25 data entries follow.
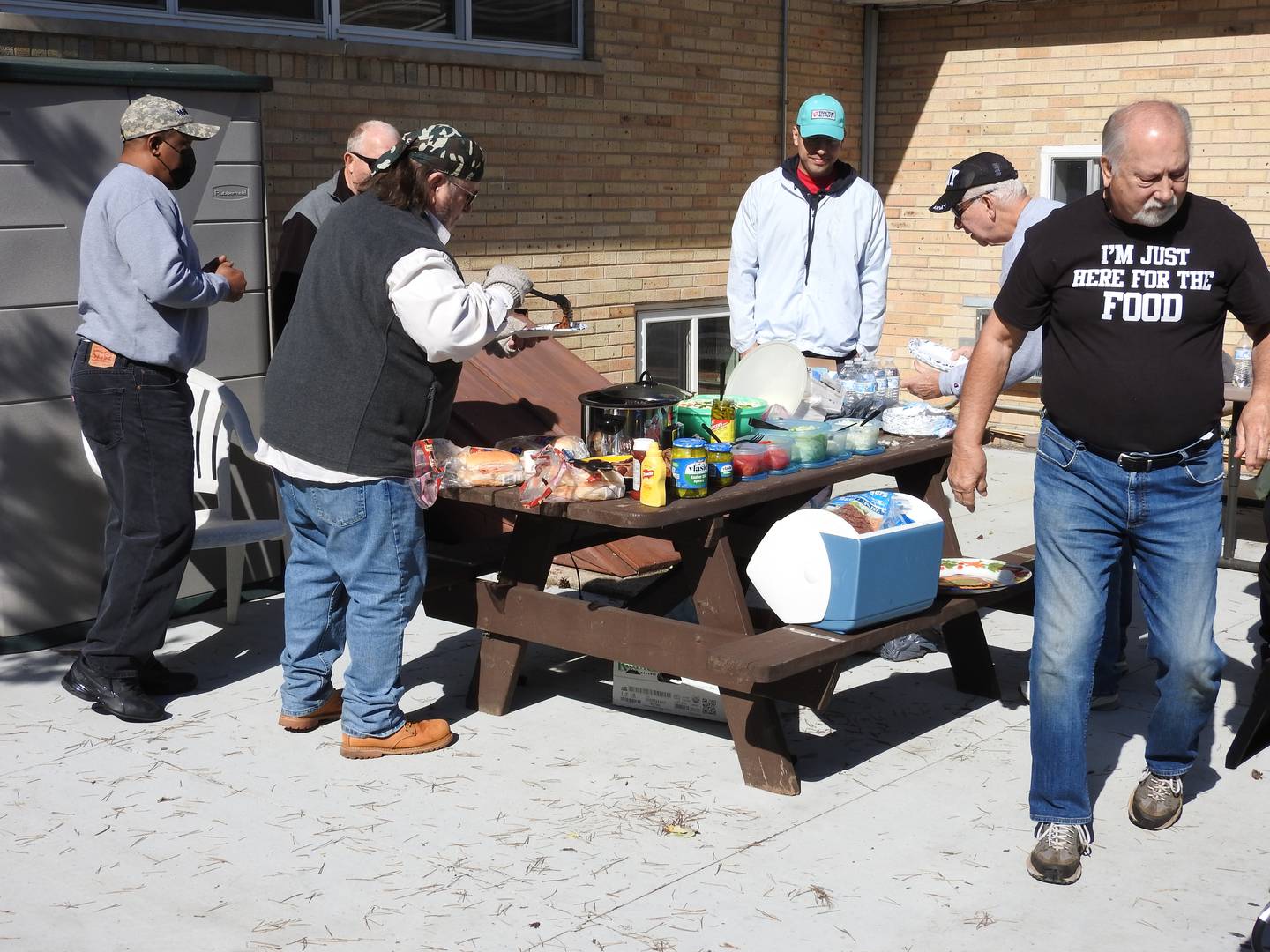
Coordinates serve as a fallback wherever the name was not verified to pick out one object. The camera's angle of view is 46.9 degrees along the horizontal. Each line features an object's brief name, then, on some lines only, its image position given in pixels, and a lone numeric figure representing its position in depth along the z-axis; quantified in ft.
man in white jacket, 20.98
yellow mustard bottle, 14.30
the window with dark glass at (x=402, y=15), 24.75
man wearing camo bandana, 14.44
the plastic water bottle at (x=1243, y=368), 24.72
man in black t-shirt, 12.44
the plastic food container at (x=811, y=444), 16.07
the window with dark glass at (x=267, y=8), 22.52
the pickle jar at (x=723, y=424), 15.81
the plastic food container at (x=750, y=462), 15.38
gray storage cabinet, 18.43
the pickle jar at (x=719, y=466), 14.90
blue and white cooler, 14.52
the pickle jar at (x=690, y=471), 14.52
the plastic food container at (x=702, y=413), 15.92
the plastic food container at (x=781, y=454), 15.75
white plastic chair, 19.79
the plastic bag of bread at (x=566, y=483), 14.70
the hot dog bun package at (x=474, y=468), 15.23
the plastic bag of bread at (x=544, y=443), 15.49
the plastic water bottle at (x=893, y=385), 18.37
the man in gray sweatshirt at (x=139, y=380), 16.51
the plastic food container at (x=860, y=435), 16.67
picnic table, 14.34
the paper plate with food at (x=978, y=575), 16.39
